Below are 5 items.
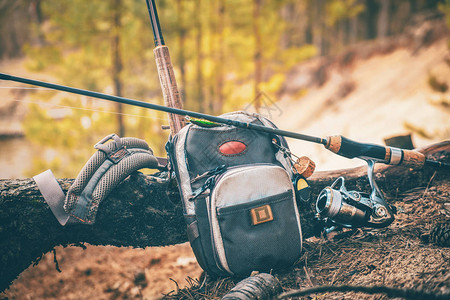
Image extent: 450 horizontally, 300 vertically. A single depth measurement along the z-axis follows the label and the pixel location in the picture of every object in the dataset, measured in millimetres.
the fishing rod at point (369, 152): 2248
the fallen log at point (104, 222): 1946
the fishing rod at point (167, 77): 2603
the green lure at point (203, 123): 2090
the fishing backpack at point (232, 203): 1856
